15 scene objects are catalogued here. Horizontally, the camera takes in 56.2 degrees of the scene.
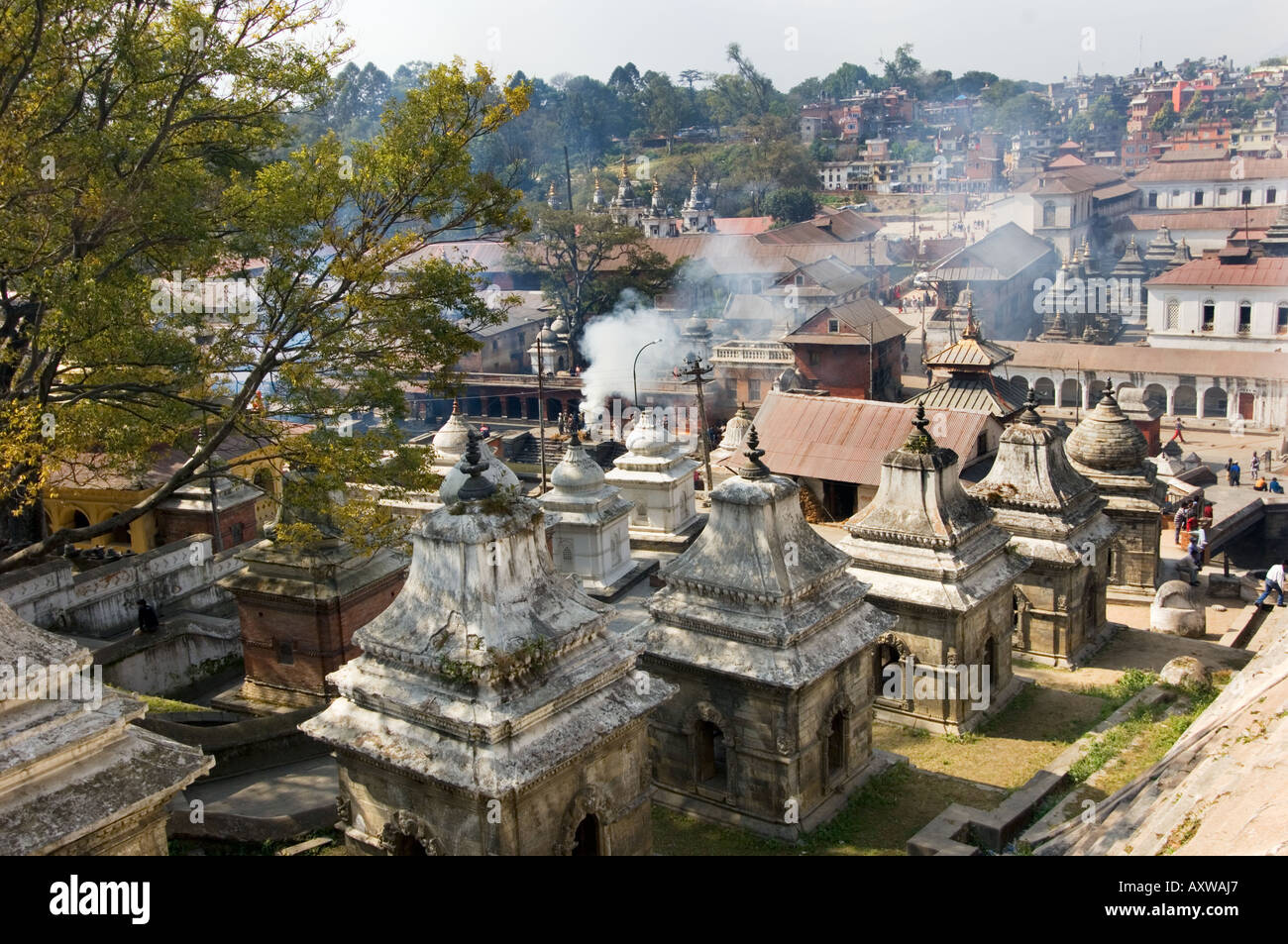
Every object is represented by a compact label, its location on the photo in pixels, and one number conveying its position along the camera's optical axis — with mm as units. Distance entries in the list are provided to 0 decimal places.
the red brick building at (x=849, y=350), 50219
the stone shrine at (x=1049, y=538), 21797
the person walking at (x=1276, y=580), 25312
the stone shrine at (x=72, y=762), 10344
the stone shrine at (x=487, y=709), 12094
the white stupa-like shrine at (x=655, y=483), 28250
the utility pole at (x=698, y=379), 31453
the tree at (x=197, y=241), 15961
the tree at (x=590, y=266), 65250
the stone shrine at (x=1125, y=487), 25656
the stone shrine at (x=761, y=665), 15391
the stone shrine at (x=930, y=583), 18672
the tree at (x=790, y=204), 96875
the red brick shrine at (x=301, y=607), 19984
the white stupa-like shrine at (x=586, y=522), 25906
